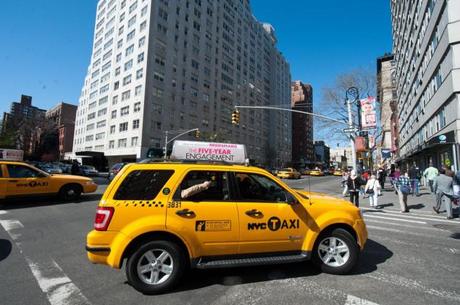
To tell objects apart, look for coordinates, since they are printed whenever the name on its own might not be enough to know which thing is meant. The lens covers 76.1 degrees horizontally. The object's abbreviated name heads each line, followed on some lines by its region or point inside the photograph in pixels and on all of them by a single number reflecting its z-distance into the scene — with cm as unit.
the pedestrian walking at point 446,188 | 1072
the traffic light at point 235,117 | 2331
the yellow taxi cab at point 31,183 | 1137
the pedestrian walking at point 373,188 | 1344
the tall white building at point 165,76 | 5594
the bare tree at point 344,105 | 3014
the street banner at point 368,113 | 1694
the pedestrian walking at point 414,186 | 1872
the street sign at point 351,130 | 1809
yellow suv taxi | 410
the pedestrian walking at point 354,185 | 1215
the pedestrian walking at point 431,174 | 1658
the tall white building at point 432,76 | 1797
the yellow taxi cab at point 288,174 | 4453
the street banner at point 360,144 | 1883
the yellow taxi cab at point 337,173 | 6446
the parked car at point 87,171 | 3569
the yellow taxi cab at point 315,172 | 5820
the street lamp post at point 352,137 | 1805
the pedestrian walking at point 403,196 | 1245
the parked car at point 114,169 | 3051
